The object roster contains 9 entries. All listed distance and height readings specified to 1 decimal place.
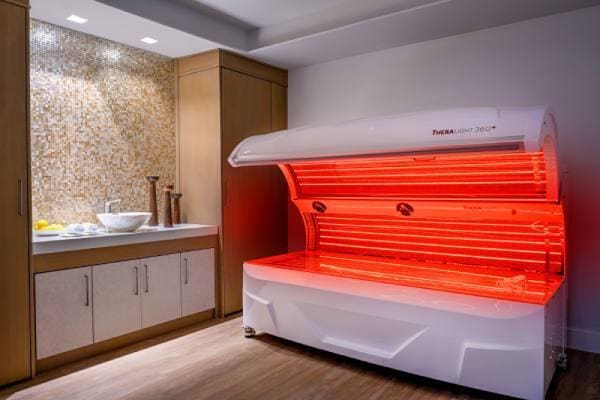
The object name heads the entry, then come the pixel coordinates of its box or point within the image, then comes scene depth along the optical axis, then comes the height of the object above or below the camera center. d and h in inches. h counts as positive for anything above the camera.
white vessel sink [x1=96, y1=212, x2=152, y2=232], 128.7 -8.3
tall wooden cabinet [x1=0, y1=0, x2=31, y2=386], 100.9 -0.4
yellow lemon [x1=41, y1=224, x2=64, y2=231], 121.1 -9.7
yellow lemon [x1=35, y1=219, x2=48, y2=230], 121.6 -8.7
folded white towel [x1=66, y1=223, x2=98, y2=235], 125.1 -10.3
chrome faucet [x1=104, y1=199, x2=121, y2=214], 138.9 -4.2
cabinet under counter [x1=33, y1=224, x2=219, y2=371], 110.4 -26.7
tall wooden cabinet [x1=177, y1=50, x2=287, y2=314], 152.3 +13.4
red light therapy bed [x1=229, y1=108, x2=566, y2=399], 88.0 -16.2
